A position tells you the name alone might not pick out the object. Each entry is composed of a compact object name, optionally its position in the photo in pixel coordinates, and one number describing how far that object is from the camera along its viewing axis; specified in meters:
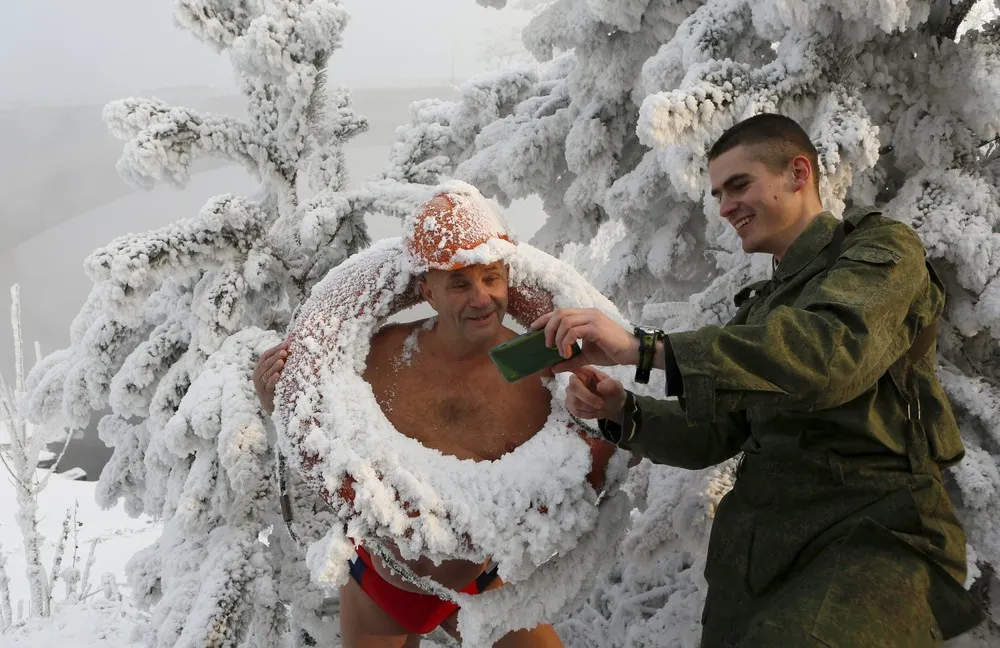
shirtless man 1.31
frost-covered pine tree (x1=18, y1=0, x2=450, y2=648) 1.64
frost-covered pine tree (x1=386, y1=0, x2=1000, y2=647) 1.53
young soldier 0.88
